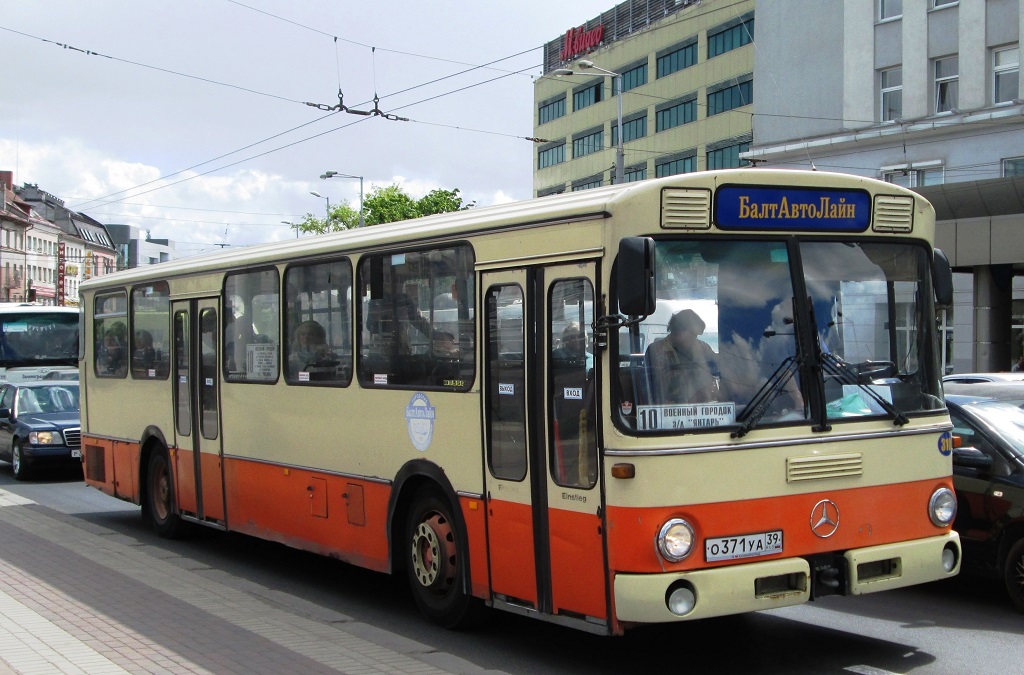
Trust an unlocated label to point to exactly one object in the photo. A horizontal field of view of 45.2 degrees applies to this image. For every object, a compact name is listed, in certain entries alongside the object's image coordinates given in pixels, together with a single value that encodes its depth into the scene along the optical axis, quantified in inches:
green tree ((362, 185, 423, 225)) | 2807.6
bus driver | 265.4
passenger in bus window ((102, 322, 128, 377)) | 566.3
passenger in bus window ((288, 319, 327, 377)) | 402.0
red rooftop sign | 2716.5
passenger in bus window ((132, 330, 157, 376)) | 536.4
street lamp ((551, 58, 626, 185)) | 1184.5
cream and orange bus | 264.5
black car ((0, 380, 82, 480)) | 772.6
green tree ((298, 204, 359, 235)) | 3034.0
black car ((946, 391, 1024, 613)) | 346.0
